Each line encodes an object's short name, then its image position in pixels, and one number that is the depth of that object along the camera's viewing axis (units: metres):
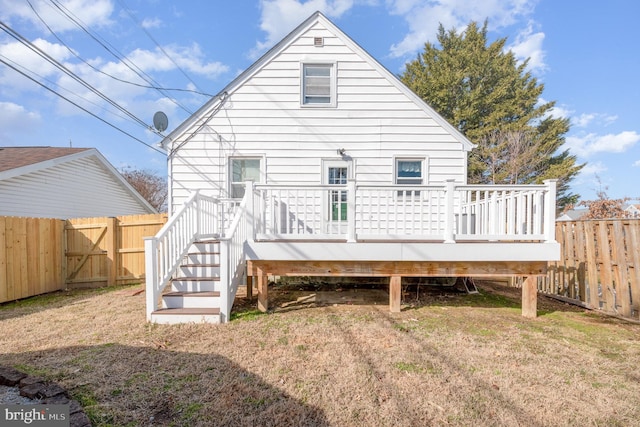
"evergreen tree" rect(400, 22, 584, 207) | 16.92
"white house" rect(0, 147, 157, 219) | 7.87
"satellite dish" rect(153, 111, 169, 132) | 7.26
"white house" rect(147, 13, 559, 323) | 6.72
